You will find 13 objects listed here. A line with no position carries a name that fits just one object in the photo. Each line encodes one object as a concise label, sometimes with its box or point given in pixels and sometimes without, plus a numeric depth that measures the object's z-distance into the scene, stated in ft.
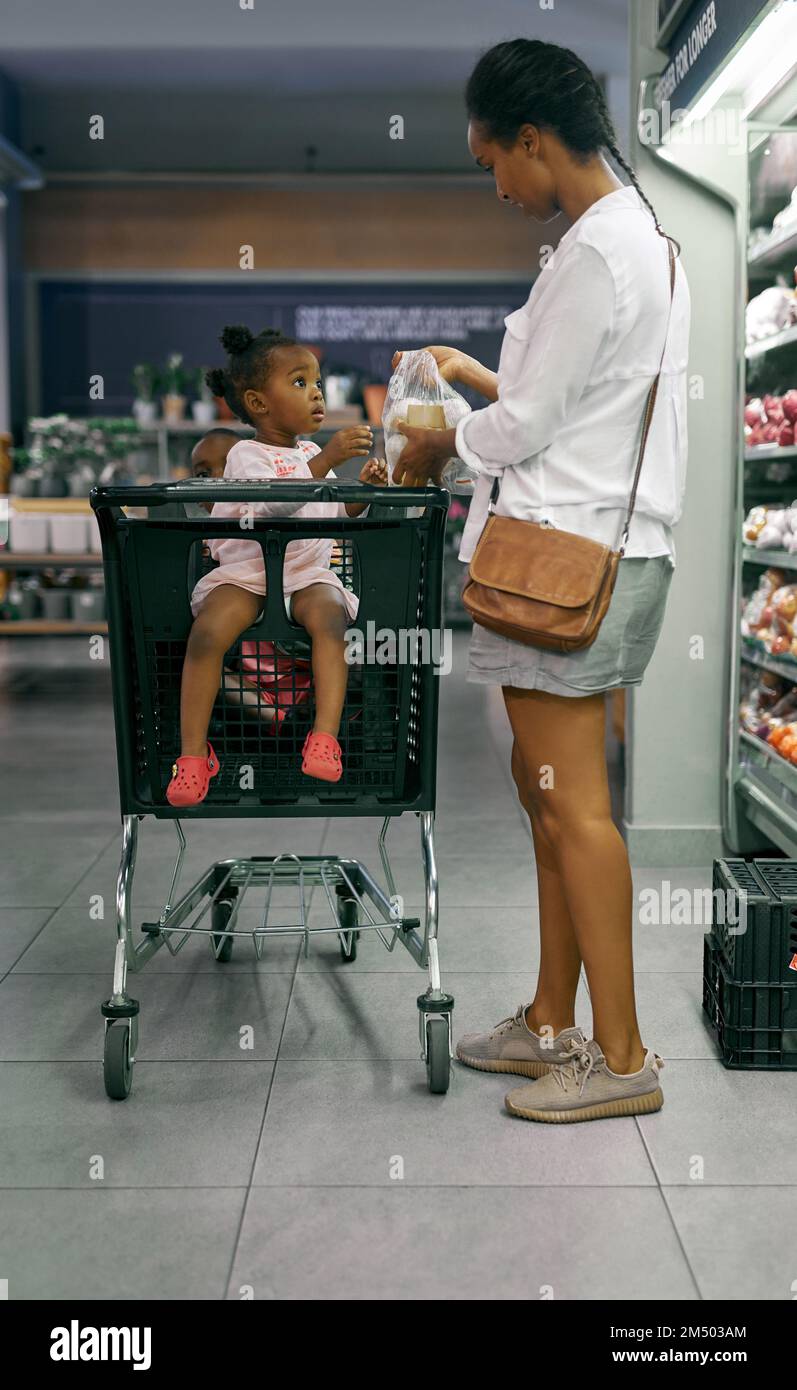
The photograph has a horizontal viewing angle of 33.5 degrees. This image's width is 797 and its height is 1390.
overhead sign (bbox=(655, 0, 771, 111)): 9.11
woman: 6.47
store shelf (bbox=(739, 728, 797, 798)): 10.87
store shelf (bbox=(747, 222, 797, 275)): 10.78
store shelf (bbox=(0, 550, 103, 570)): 26.63
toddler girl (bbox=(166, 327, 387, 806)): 7.39
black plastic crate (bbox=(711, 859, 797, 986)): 7.77
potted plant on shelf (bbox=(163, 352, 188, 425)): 34.30
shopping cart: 7.21
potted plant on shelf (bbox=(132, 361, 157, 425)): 34.47
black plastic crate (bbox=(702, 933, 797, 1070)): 7.79
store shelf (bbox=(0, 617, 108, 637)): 28.66
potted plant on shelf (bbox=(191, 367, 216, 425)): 34.65
